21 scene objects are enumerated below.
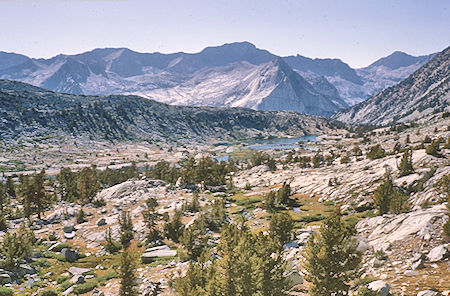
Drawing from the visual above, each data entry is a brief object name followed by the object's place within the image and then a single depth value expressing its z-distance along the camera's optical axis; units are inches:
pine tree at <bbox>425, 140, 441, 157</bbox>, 1772.9
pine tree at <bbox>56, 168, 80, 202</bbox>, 2768.9
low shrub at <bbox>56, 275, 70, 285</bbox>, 1075.2
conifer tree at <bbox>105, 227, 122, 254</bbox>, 1441.9
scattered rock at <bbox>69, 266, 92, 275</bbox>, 1141.1
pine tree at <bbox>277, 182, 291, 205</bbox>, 1969.7
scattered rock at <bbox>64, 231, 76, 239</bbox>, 1637.6
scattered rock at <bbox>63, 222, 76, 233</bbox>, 1701.5
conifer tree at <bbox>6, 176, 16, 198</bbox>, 2741.1
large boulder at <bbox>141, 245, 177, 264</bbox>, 1238.2
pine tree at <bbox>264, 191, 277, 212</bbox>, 1882.4
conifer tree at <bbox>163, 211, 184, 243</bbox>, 1518.2
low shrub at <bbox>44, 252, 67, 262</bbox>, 1315.2
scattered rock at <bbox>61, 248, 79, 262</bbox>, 1330.0
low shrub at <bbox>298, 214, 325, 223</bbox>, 1516.5
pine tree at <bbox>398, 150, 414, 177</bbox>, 1584.6
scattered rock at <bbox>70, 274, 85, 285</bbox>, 1035.2
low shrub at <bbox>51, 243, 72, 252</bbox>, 1441.2
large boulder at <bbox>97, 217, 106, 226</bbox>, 1782.7
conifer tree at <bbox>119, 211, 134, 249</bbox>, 1523.1
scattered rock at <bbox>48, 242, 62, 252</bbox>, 1435.9
